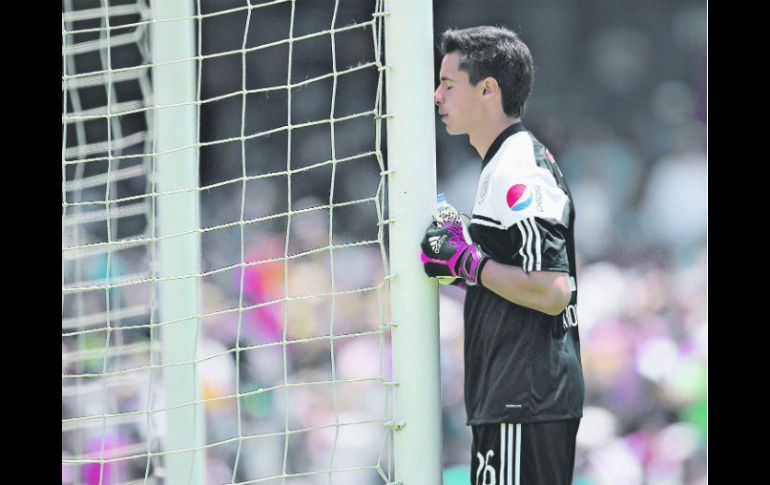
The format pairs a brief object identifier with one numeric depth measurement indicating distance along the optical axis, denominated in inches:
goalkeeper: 1049.6
